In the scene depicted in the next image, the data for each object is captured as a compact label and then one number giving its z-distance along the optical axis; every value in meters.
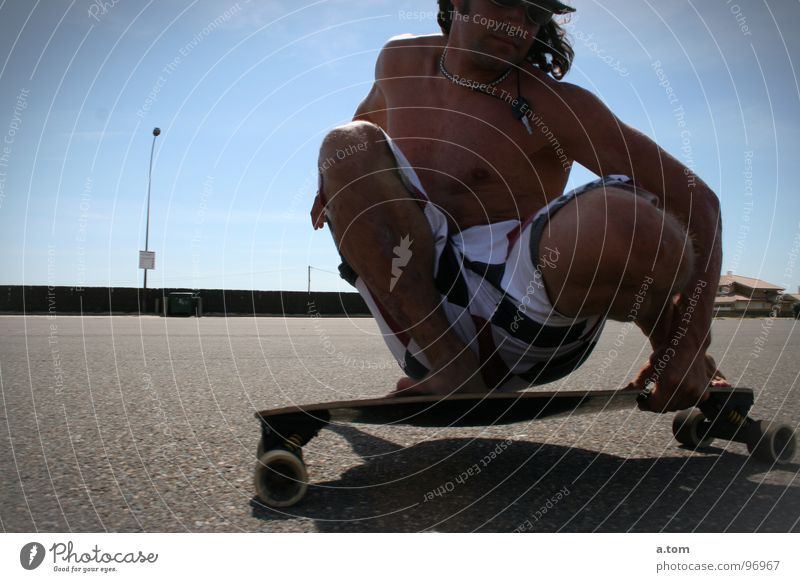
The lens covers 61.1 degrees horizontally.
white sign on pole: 21.18
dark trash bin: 23.08
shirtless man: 1.51
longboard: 1.49
